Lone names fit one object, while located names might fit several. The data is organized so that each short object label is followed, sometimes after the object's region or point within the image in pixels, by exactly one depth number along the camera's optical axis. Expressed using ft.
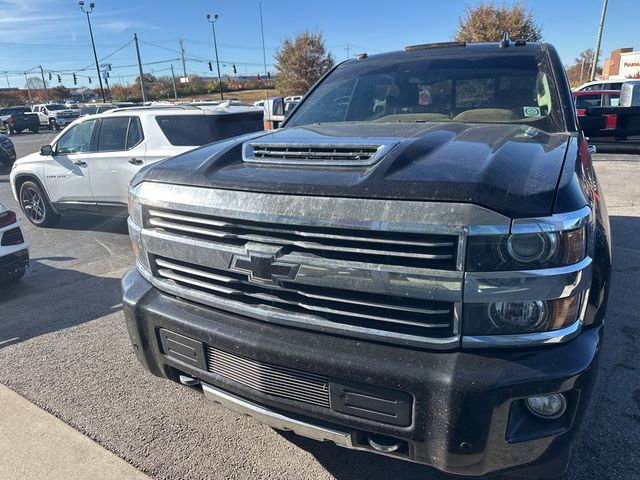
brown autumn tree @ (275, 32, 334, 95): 140.26
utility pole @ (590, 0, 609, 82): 79.05
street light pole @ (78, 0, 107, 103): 141.28
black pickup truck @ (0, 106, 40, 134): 111.24
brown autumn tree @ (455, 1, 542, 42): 95.40
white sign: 126.62
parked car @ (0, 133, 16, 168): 49.47
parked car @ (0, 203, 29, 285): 16.08
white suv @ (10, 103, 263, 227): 21.71
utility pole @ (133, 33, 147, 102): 125.31
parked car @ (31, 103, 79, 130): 117.08
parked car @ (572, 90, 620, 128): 41.74
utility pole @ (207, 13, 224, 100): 167.43
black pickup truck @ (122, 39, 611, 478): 5.42
